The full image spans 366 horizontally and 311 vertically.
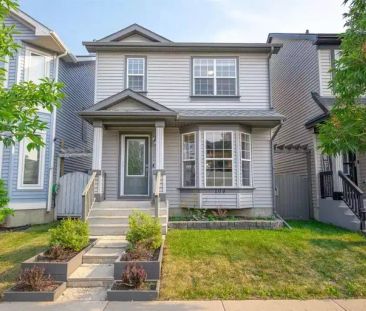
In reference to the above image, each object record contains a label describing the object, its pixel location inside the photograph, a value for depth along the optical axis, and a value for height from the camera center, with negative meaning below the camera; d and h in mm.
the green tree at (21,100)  4594 +1409
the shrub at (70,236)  6441 -1024
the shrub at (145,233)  6531 -972
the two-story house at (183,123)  10391 +2299
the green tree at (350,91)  5168 +1768
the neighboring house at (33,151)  10703 +1486
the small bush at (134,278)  5207 -1517
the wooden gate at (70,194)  11711 -225
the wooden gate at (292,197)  11953 -317
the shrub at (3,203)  4830 -241
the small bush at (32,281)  5094 -1556
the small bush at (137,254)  5871 -1279
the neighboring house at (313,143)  10195 +1869
